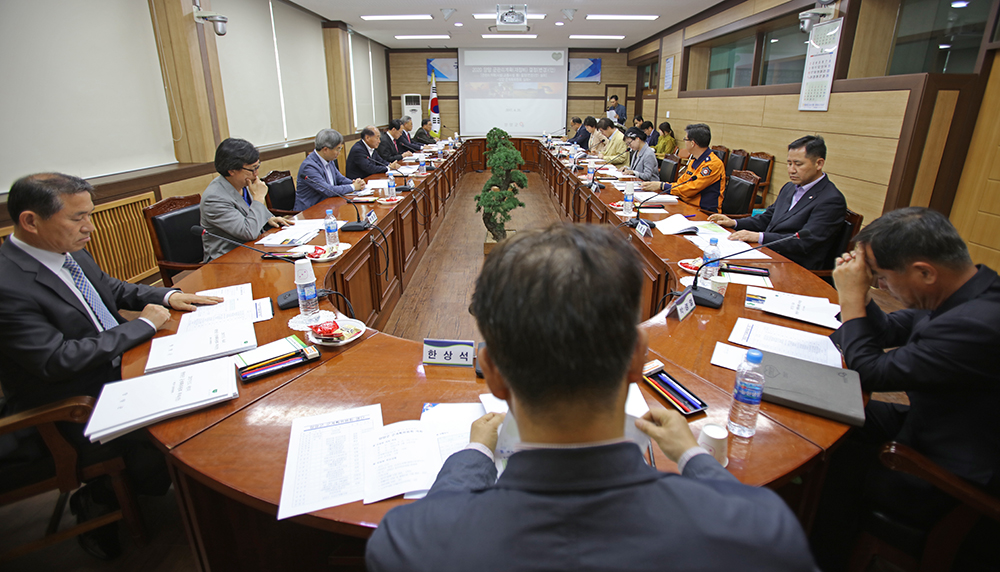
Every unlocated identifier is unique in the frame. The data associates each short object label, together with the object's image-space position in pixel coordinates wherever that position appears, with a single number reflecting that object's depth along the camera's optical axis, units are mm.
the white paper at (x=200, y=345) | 1387
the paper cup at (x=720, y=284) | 1835
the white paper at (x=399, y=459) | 943
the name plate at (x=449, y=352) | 1372
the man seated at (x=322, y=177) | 3820
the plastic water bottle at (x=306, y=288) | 1598
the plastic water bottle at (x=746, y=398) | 1038
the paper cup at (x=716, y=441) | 944
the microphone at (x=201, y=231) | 2175
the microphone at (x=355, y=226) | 2794
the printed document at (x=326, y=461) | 918
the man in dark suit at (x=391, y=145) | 6733
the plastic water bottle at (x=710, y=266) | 1986
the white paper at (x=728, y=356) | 1378
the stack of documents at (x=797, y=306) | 1631
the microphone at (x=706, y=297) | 1752
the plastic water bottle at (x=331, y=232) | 2422
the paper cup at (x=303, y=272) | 1592
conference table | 986
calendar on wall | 4312
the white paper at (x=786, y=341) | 1408
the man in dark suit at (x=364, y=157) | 5223
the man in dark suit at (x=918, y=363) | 1091
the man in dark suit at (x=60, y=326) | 1333
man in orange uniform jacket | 3883
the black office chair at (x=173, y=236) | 2477
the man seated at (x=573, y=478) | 491
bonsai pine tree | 4188
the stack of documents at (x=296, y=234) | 2490
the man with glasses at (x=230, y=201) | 2496
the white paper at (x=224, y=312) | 1612
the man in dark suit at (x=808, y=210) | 2523
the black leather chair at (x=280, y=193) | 3693
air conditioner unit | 11492
